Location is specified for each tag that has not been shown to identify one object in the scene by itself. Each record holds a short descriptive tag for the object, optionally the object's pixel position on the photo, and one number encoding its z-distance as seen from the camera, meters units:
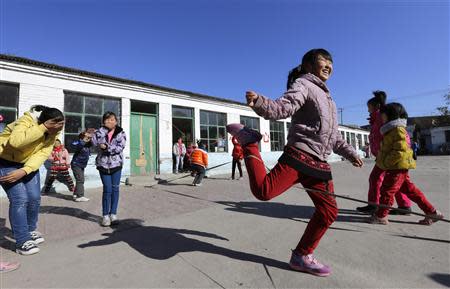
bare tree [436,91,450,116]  44.68
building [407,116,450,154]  39.87
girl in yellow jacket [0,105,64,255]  3.04
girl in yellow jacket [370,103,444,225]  4.14
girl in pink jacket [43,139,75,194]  7.95
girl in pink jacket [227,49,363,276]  2.49
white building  8.71
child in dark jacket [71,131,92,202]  6.99
